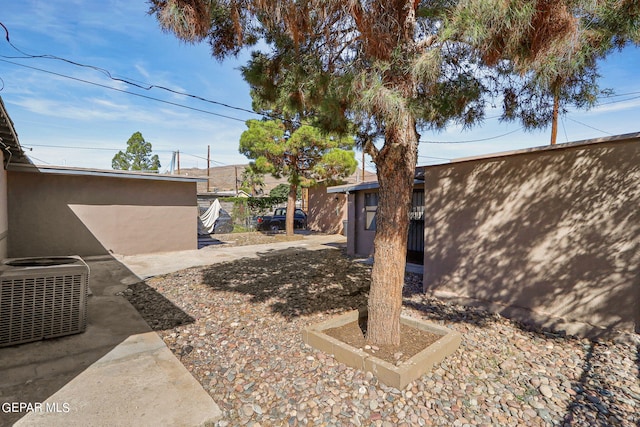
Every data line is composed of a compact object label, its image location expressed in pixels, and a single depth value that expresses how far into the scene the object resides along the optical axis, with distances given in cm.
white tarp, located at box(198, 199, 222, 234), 1388
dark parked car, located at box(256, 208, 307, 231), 1559
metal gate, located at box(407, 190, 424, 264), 790
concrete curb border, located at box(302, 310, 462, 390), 234
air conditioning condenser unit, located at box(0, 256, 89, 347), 291
